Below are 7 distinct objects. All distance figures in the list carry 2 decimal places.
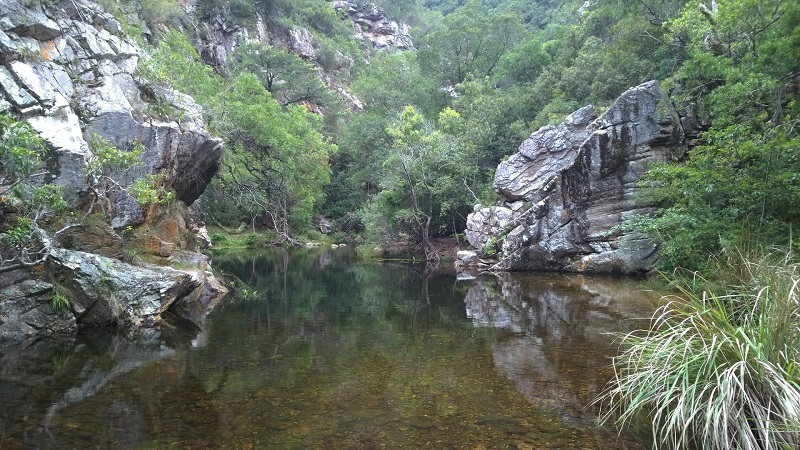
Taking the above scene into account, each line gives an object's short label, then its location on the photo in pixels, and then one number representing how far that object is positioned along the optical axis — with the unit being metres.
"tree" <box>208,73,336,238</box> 23.73
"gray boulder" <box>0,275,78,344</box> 9.23
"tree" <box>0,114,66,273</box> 8.28
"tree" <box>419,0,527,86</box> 42.03
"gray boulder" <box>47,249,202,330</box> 9.99
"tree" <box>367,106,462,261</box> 27.78
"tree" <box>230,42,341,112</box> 40.38
